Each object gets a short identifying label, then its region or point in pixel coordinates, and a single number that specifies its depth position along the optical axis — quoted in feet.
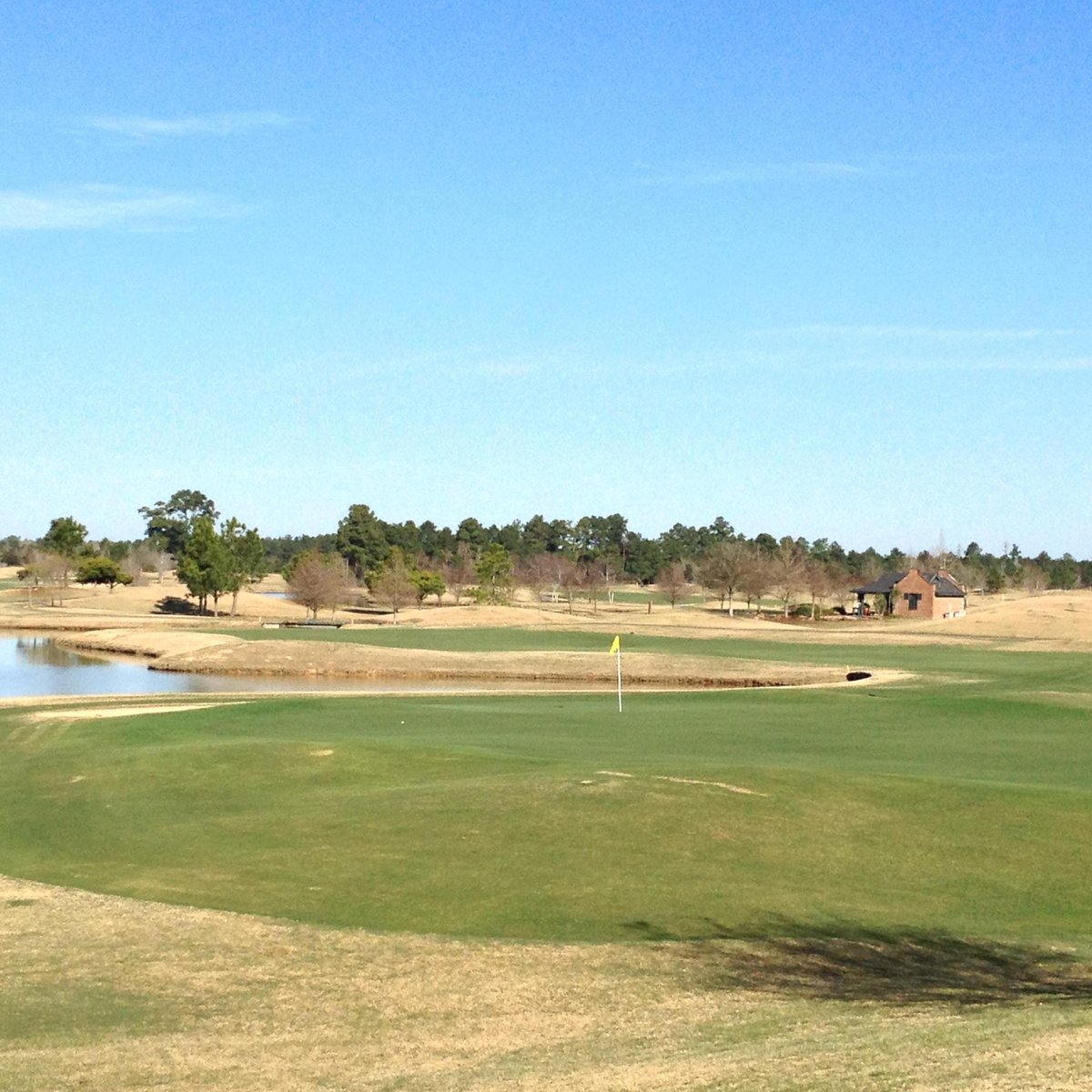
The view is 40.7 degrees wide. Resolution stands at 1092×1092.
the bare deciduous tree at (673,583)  463.34
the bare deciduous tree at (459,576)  497.46
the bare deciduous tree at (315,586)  389.60
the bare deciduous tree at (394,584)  410.52
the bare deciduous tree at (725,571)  440.86
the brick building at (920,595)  402.93
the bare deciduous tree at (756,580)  439.22
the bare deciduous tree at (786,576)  441.68
